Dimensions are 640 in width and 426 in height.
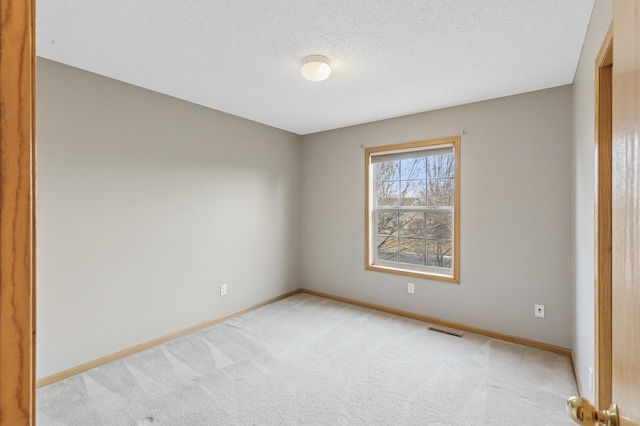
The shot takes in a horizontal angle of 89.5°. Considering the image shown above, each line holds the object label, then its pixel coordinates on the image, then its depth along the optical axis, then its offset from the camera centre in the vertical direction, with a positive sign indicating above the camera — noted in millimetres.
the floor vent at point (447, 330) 3244 -1189
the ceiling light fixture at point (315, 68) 2305 +1070
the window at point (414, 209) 3553 +75
